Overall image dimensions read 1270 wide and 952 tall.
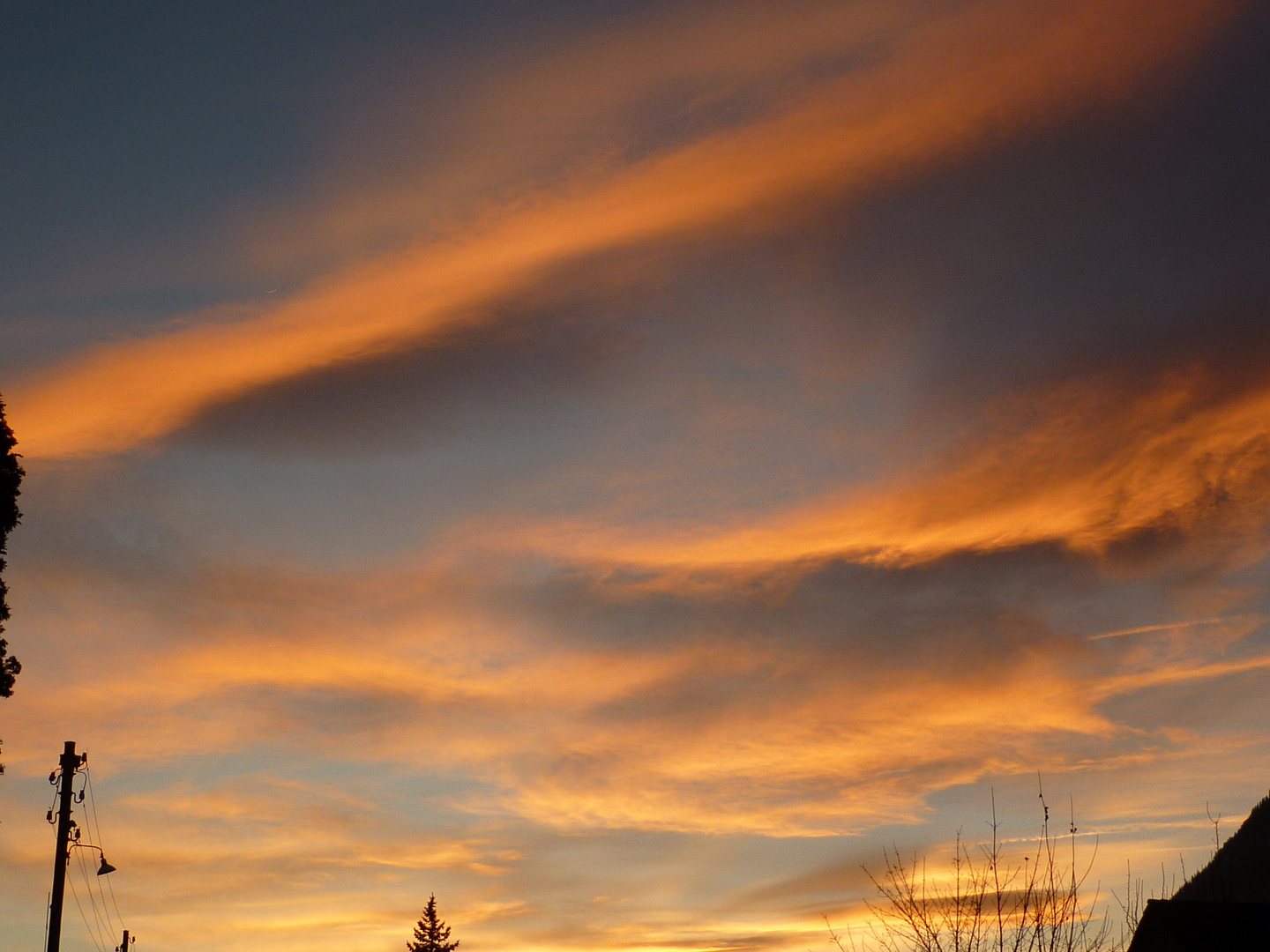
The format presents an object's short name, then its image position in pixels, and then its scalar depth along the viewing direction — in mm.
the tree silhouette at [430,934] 135000
